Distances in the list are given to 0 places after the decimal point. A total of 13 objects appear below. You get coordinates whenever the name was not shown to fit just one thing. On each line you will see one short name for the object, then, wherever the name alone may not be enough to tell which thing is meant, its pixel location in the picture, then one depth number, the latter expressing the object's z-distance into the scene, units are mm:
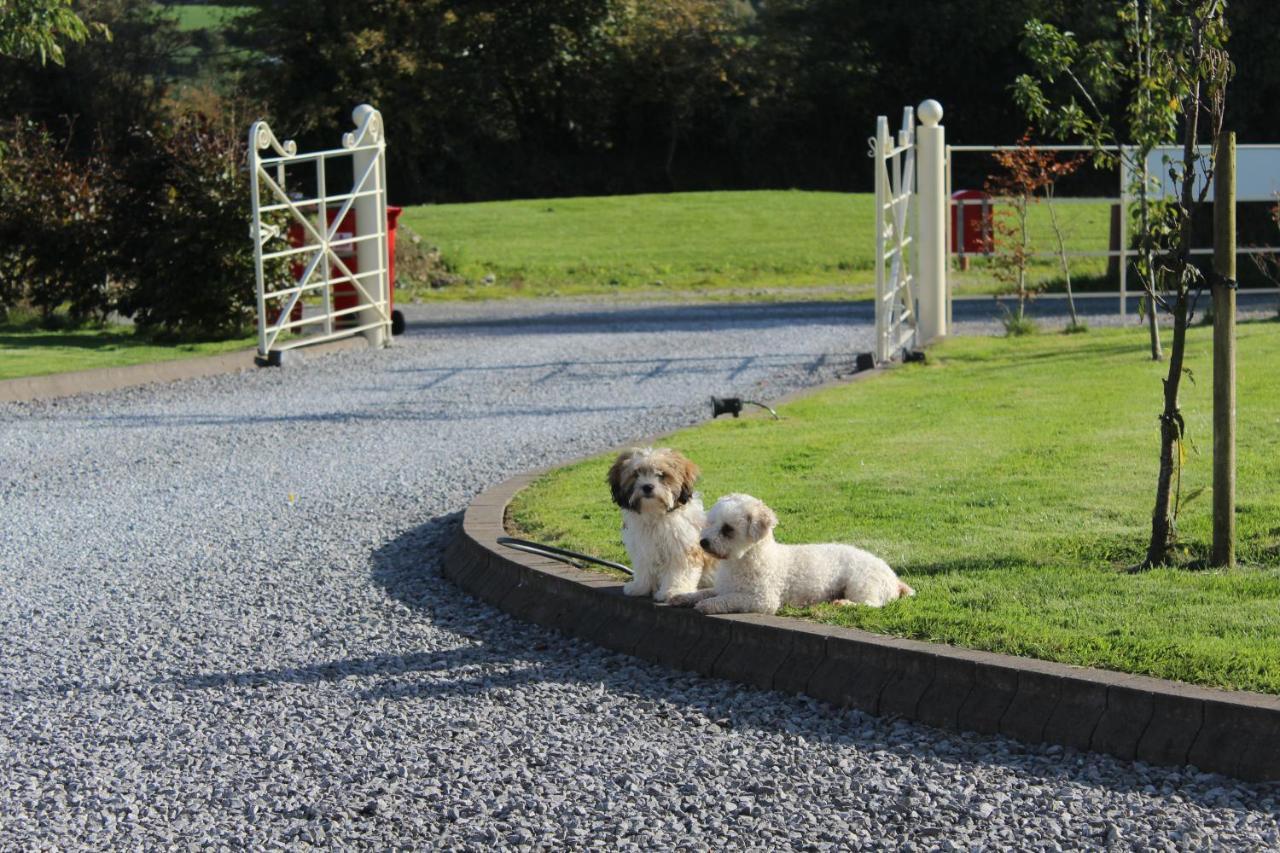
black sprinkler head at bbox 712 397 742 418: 12047
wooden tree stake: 6547
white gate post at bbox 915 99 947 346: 16500
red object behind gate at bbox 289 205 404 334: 19250
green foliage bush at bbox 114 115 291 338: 17484
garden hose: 7066
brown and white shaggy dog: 6074
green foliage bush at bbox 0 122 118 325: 18672
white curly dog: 5934
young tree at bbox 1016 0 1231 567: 6719
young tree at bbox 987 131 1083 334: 17281
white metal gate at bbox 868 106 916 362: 14547
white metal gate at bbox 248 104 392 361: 16766
